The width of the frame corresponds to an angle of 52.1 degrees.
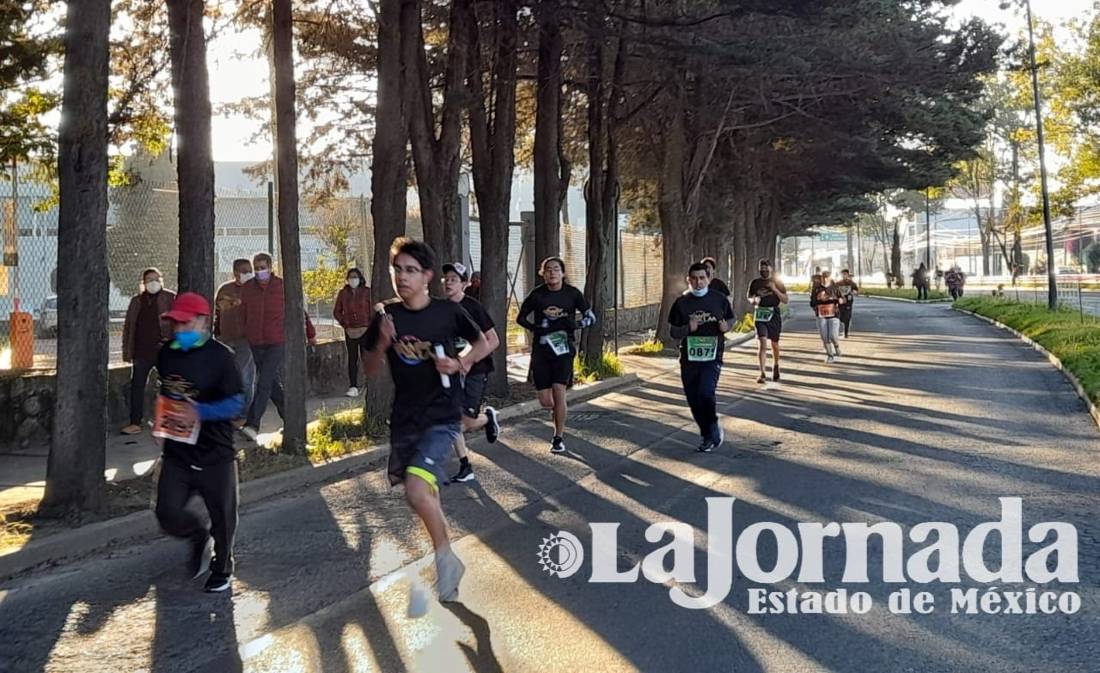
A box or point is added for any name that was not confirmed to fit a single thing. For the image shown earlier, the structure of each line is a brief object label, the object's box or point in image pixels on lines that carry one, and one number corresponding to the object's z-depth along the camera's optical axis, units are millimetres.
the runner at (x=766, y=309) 17109
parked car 13183
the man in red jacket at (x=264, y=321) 11672
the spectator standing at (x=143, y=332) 11961
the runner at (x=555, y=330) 10945
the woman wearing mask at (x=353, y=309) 15930
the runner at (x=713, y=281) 11278
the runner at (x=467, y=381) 9281
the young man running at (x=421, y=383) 5777
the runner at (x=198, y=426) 6172
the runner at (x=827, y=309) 20438
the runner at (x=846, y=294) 24203
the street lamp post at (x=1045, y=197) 29672
